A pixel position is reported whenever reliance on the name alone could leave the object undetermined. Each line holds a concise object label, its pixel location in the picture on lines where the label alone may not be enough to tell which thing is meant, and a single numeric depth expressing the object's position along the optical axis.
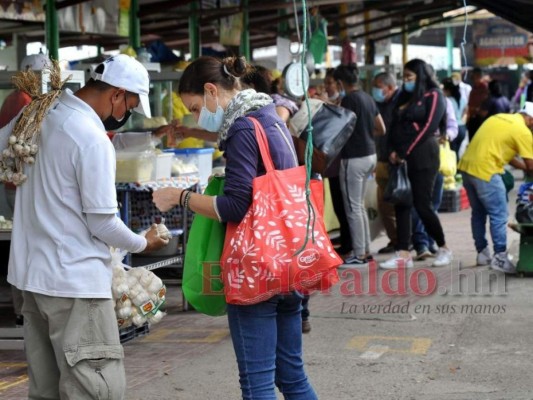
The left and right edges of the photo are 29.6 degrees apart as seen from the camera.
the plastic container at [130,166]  7.52
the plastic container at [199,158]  8.58
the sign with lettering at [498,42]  26.84
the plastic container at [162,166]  7.73
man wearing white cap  3.67
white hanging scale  9.06
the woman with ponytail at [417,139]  9.59
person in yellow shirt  9.13
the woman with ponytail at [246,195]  3.91
